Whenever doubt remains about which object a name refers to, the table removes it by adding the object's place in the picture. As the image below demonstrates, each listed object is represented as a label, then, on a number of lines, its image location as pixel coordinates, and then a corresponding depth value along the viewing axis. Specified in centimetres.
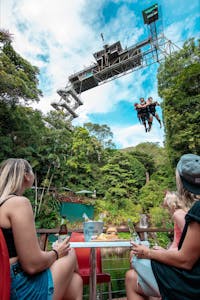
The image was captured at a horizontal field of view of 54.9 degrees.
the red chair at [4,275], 72
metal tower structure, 1447
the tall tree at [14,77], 696
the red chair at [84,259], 182
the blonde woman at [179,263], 74
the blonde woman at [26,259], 82
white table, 116
